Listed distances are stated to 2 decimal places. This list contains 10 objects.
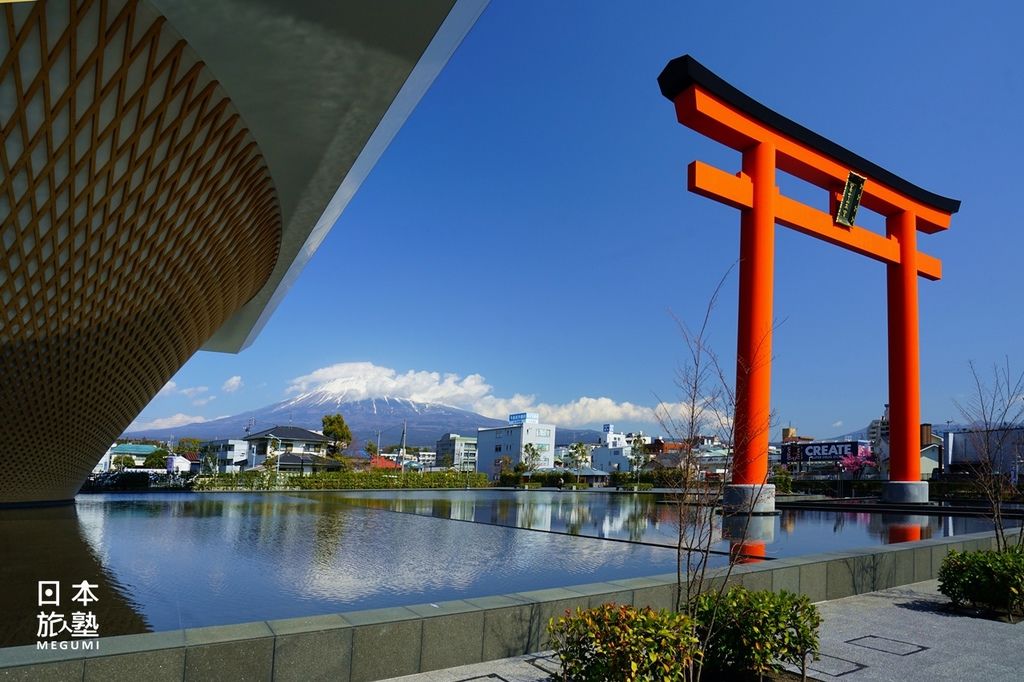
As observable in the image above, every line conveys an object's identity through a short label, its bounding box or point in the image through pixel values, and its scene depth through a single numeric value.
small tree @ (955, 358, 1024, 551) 9.63
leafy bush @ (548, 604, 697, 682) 3.84
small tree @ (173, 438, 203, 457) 96.26
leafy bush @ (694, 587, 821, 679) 4.71
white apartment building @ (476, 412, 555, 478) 104.50
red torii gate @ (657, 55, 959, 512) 17.34
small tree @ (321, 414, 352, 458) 66.00
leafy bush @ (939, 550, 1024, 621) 7.25
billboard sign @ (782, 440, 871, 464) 65.75
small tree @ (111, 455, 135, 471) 80.75
